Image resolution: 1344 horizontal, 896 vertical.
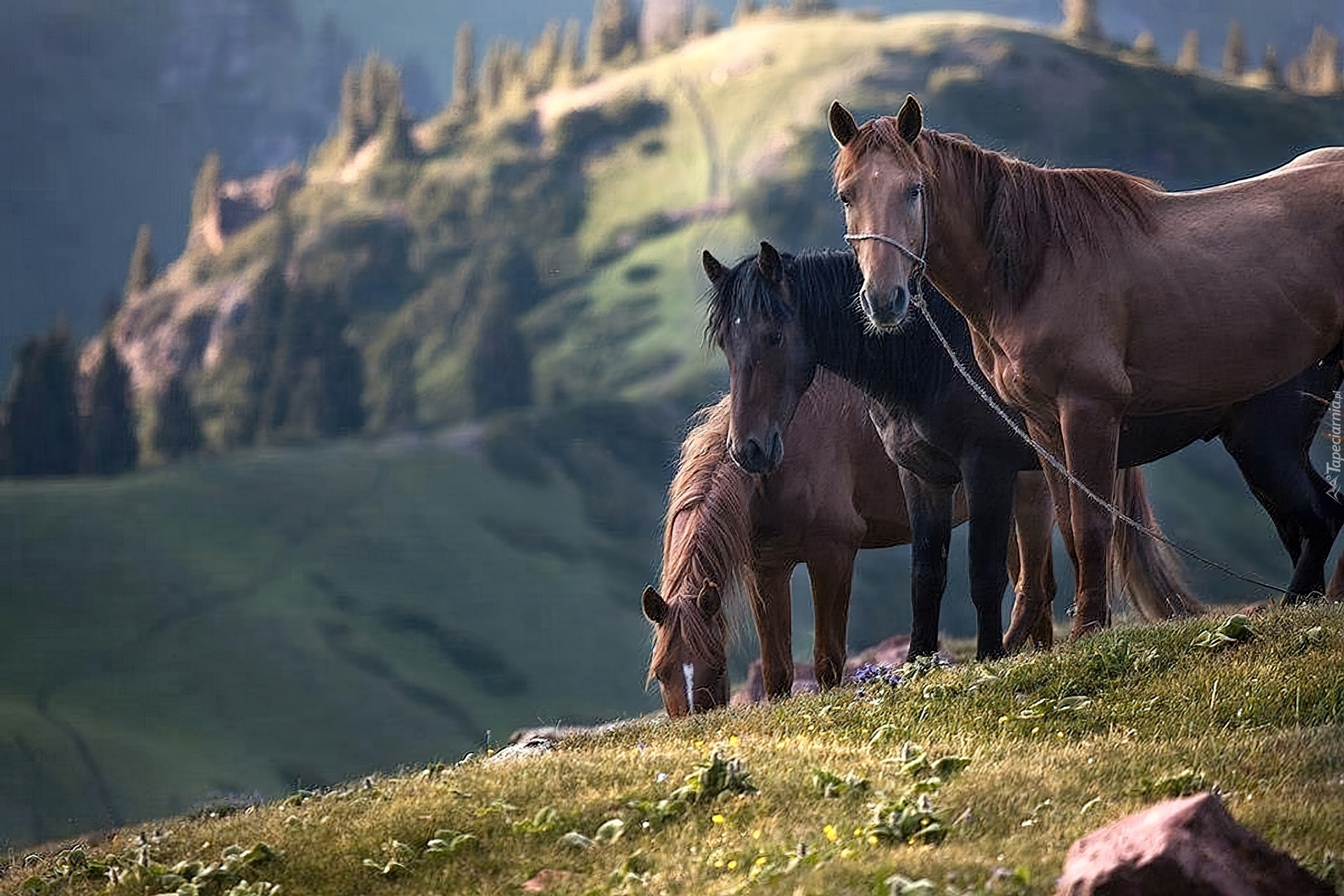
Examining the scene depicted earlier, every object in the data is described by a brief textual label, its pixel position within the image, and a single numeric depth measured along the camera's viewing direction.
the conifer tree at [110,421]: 154.38
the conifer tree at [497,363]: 176.75
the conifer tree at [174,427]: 161.75
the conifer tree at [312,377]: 169.38
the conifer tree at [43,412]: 152.00
